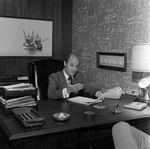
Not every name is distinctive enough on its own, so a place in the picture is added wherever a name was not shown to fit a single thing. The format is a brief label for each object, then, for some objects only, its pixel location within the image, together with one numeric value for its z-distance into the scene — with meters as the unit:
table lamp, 2.43
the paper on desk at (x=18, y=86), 2.15
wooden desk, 1.60
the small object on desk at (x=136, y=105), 2.30
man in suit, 2.77
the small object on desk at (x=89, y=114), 1.94
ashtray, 1.83
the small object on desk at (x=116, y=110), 2.14
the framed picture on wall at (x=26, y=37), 4.12
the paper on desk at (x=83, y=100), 2.46
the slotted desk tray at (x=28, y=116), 1.69
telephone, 2.76
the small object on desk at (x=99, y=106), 2.30
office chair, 3.12
